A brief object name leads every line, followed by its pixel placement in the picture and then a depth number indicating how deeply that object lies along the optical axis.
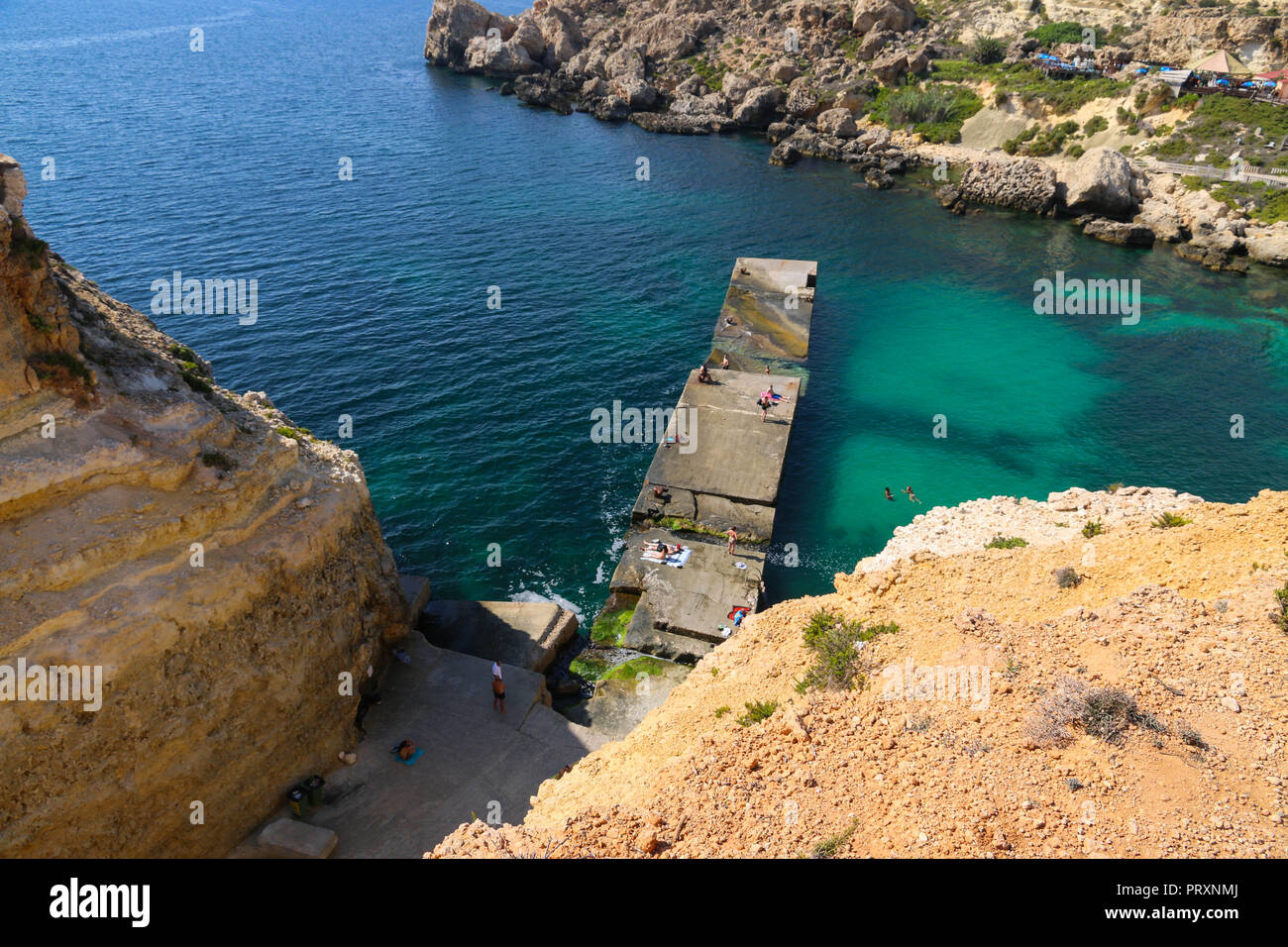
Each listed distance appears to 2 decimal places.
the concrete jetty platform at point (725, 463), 34.88
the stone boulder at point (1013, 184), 70.44
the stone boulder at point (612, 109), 98.94
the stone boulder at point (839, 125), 89.94
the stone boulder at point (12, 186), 17.06
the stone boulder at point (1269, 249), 59.34
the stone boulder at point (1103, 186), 67.06
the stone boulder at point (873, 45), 99.44
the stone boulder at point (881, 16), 101.94
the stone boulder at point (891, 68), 95.25
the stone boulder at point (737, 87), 98.31
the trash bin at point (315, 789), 21.56
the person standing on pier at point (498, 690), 24.69
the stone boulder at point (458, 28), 118.69
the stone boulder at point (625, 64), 104.69
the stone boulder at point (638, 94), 100.50
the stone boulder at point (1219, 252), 60.22
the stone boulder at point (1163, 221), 64.56
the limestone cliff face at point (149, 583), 16.61
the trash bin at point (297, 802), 20.97
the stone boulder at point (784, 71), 98.81
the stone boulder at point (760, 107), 94.69
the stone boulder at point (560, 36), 115.00
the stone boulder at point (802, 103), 94.25
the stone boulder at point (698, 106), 98.25
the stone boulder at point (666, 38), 108.94
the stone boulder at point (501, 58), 113.94
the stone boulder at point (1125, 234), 64.12
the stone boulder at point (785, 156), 84.06
